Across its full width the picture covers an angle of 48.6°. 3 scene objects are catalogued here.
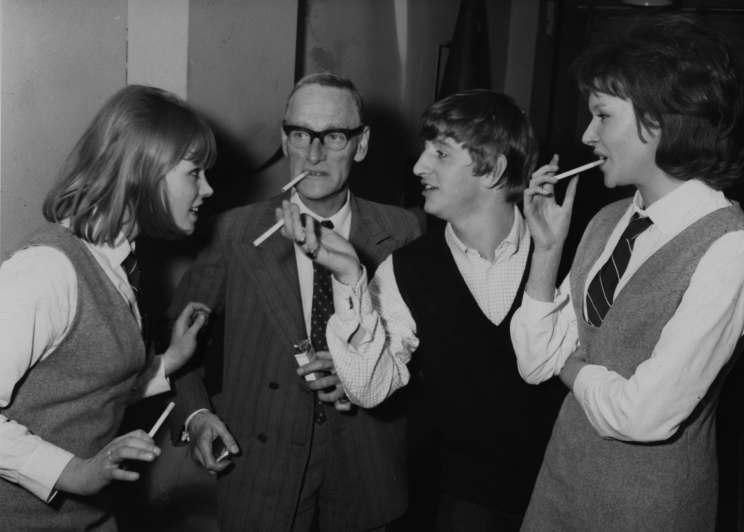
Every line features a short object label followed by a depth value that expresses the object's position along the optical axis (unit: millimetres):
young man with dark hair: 2186
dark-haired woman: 1583
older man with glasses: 2213
